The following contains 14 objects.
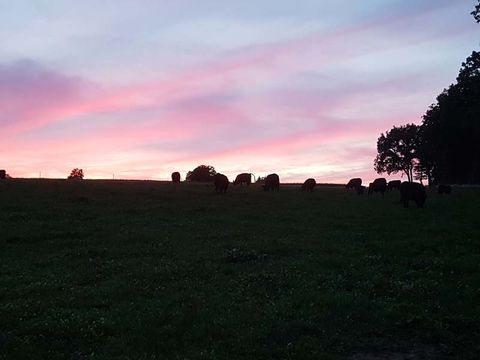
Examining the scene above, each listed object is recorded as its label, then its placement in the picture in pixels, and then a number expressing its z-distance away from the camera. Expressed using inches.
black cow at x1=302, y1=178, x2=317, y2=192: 2579.2
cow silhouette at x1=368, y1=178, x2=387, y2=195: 2503.4
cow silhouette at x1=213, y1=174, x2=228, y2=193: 2113.7
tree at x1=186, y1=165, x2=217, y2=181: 3794.3
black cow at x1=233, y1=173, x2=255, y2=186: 2817.4
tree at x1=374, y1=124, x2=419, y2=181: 5073.8
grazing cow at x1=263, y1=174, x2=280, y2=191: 2437.7
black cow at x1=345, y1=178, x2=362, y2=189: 2787.9
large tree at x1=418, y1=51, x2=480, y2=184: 3287.6
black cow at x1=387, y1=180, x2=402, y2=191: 2770.7
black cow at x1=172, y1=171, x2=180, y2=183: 2946.9
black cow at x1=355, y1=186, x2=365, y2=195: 2485.2
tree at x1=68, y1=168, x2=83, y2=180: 4559.1
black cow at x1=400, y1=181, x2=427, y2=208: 1690.5
